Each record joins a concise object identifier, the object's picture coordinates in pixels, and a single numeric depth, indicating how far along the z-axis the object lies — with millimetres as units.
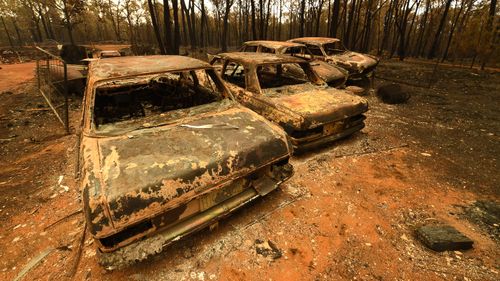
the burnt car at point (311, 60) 7445
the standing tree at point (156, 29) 12298
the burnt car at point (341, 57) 8541
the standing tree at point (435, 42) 17802
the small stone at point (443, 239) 2627
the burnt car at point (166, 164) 1942
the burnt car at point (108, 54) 12081
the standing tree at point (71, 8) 22172
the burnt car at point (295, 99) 4062
